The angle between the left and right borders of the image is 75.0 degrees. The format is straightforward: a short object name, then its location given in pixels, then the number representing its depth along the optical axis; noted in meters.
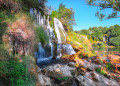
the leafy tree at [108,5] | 4.38
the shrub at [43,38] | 6.16
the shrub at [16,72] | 2.05
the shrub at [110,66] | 6.14
